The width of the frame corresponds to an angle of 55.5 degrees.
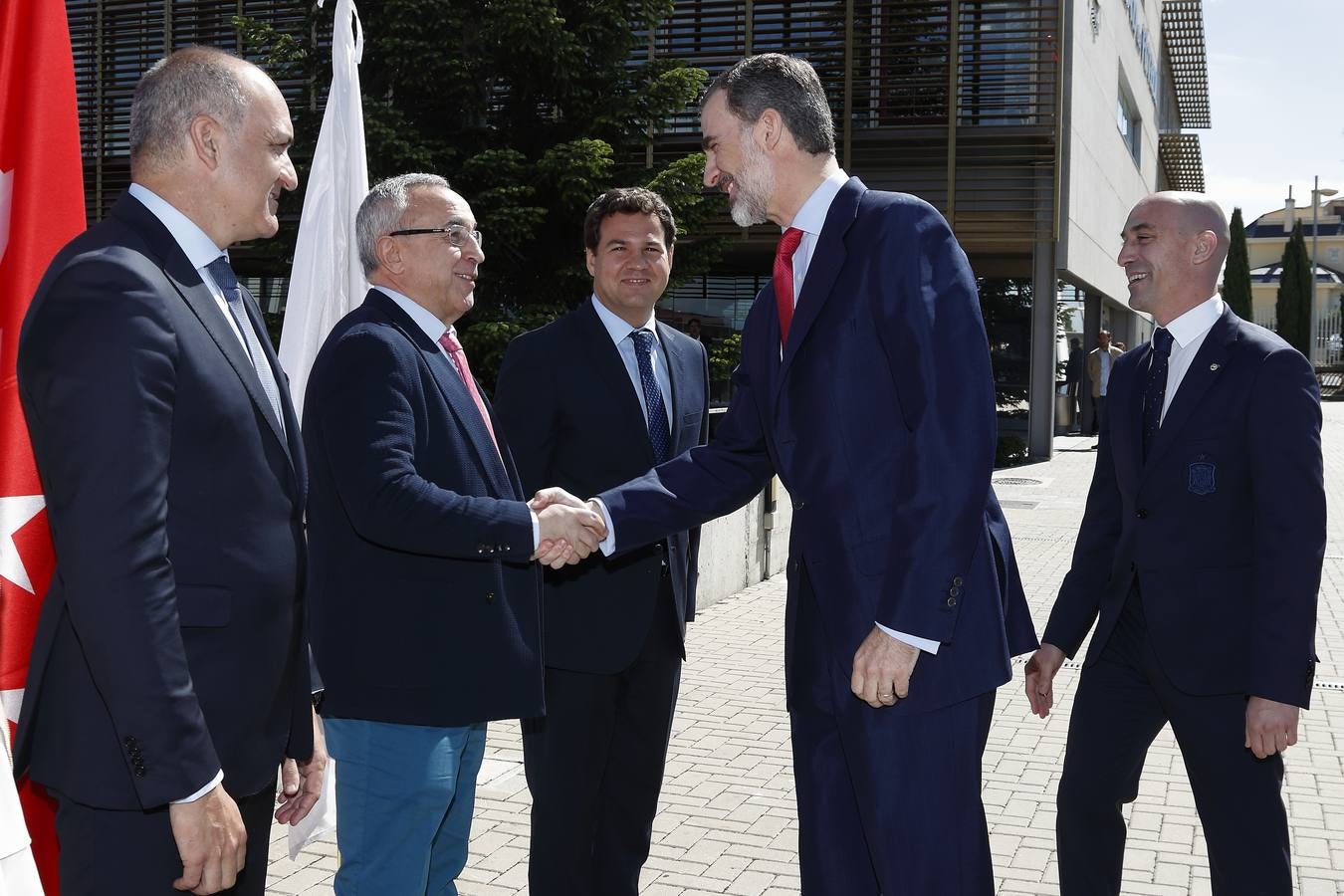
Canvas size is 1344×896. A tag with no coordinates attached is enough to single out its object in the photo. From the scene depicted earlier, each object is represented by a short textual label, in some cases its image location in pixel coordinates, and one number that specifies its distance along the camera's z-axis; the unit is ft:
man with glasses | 9.39
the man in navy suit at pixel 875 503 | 8.51
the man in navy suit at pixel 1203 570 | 10.11
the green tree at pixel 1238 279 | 218.38
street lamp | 179.60
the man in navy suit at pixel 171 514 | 6.61
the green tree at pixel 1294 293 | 235.61
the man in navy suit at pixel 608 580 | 11.78
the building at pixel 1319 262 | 338.34
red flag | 9.04
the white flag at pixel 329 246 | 15.16
